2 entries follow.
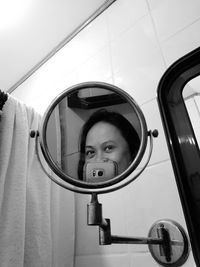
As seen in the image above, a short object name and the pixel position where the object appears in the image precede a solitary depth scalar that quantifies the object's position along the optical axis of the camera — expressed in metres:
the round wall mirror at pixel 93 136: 0.43
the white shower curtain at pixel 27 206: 0.60
